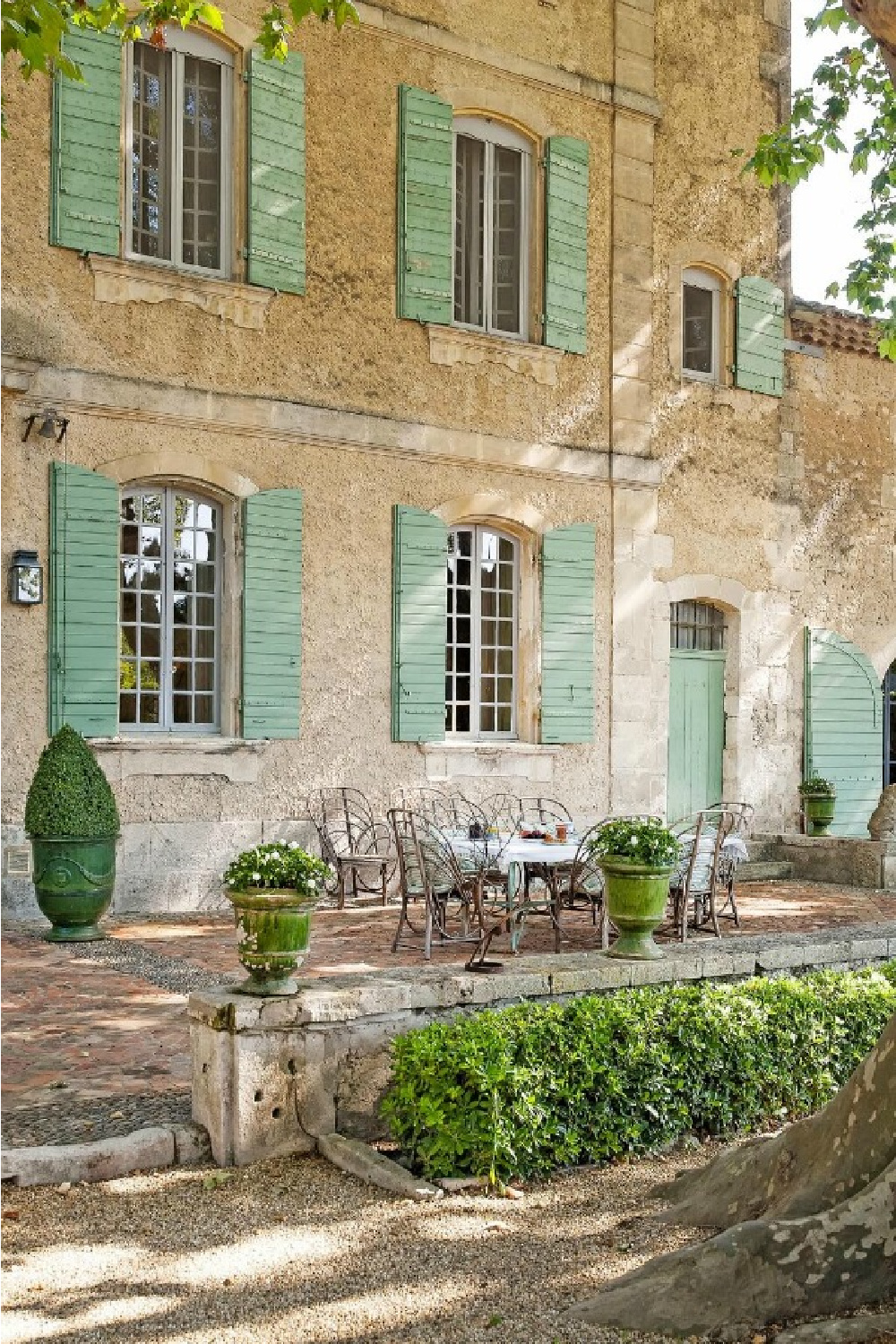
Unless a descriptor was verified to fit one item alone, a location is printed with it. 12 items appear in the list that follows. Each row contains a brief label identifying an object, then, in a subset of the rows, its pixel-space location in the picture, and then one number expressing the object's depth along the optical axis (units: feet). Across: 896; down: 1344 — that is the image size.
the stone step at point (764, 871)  39.88
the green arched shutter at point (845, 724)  43.93
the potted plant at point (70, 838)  26.37
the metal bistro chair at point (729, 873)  29.19
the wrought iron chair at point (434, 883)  25.30
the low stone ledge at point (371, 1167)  14.24
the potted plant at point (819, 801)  42.45
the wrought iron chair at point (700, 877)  26.66
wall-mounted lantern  28.58
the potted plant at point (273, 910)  15.48
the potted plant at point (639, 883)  18.37
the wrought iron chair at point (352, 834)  32.30
